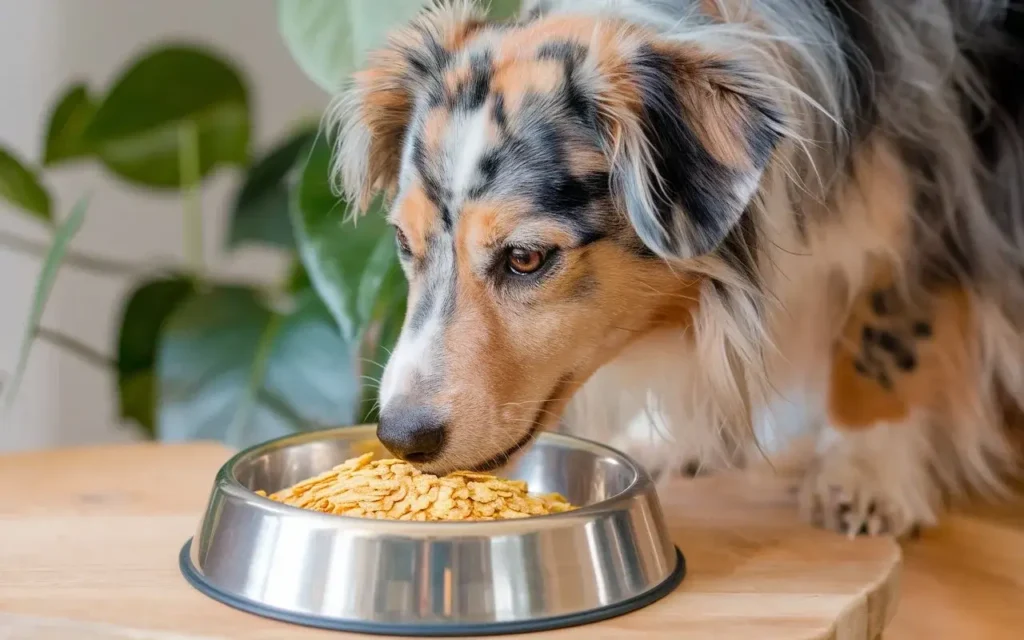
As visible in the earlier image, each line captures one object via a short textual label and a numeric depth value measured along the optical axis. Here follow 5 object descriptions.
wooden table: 0.83
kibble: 0.92
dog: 1.00
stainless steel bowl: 0.80
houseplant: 1.26
